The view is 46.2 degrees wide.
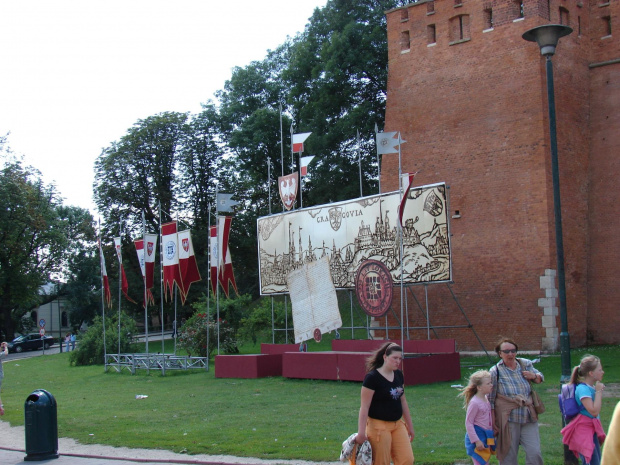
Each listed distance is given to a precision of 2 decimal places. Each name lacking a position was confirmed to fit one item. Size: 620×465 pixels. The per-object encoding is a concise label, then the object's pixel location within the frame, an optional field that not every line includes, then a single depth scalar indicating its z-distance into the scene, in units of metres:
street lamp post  10.29
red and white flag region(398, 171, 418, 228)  21.42
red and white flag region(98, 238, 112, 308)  30.32
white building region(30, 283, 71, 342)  84.25
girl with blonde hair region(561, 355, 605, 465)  7.61
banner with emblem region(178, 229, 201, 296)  26.28
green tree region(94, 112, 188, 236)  52.69
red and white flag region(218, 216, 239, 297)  26.31
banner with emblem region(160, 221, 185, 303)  26.56
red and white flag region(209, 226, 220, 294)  27.05
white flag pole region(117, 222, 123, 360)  29.50
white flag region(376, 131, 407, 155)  24.16
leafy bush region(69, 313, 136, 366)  34.97
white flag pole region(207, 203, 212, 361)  28.41
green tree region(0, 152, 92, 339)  51.06
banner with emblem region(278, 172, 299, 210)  26.66
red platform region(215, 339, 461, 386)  19.97
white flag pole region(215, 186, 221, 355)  26.29
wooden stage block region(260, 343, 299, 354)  26.56
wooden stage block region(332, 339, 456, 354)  23.27
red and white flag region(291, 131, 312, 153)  26.50
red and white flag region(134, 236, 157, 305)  27.97
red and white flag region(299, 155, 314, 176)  26.50
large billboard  23.77
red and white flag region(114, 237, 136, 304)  29.55
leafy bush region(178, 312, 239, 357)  30.53
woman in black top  7.47
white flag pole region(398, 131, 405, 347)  20.95
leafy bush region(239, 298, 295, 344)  33.12
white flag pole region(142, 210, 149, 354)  27.66
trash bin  11.45
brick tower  26.47
